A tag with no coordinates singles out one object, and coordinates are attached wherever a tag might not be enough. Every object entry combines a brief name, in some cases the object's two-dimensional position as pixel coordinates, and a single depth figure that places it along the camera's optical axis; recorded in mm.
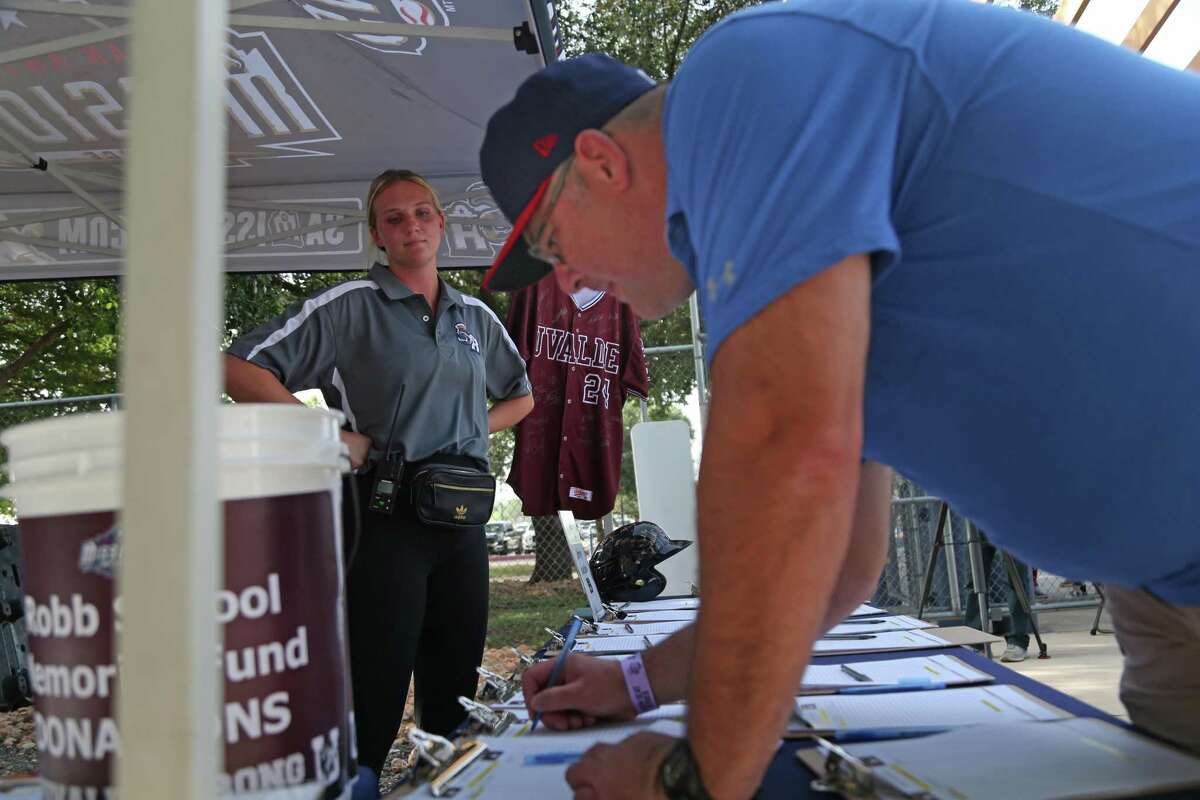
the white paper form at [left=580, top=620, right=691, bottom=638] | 2438
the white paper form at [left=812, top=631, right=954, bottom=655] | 1913
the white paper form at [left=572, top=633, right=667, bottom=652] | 2057
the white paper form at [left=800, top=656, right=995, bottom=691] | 1527
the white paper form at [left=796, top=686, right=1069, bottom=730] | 1253
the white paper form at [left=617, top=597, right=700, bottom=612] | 3111
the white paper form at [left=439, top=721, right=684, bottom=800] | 1012
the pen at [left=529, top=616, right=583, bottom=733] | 1396
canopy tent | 3148
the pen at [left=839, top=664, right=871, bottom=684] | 1576
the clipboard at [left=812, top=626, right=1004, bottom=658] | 1877
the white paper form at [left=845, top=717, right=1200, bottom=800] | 920
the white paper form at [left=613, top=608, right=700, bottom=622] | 2725
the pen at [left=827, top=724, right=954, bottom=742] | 1183
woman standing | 2615
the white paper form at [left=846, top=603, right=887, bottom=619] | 2648
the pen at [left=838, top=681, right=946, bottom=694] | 1477
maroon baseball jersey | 4980
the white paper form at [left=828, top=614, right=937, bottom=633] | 2260
